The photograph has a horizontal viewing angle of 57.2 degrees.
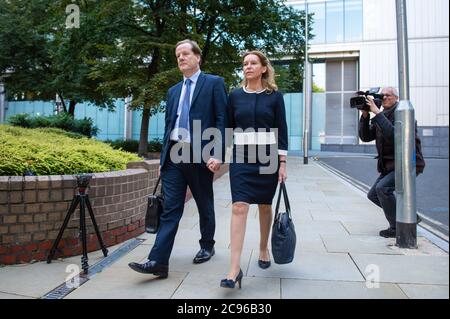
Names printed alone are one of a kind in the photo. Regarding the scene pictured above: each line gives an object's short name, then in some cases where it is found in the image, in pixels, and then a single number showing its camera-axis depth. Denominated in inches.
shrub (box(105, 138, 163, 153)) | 724.0
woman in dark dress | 131.9
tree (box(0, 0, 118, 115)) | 577.6
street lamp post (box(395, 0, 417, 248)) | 176.9
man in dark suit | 140.6
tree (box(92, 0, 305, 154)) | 513.0
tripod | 147.1
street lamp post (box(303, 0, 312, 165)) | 705.6
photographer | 192.4
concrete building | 1123.3
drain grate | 125.5
